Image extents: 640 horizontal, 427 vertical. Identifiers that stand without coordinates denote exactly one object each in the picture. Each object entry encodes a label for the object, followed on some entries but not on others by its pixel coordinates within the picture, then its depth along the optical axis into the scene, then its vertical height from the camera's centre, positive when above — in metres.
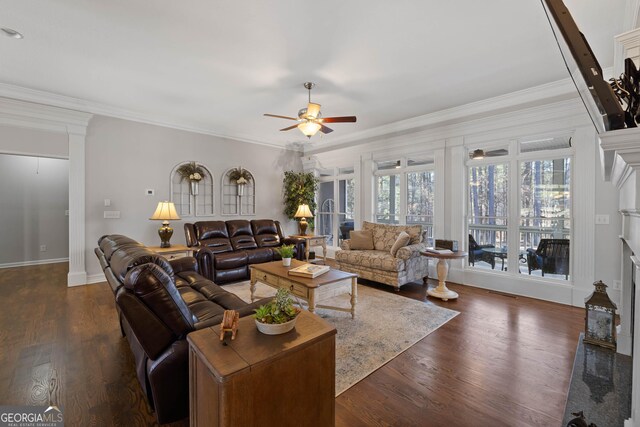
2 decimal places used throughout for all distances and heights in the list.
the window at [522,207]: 3.86 +0.09
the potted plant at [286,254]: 3.47 -0.53
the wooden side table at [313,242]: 5.52 -0.64
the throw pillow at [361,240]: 4.97 -0.50
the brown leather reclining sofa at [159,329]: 1.46 -0.65
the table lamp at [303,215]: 6.20 -0.06
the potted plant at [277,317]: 1.34 -0.52
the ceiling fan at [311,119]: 3.53 +1.21
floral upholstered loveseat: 4.13 -0.74
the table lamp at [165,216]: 4.38 -0.07
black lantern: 2.33 -0.92
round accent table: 3.82 -0.88
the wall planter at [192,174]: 5.40 +0.75
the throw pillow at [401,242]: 4.23 -0.46
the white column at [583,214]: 3.50 -0.01
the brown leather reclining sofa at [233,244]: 4.35 -0.59
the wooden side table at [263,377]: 1.08 -0.71
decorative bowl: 1.33 -0.56
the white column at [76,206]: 4.37 +0.09
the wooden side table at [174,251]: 4.28 -0.62
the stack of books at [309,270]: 3.09 -0.68
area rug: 2.26 -1.22
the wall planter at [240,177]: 6.09 +0.79
